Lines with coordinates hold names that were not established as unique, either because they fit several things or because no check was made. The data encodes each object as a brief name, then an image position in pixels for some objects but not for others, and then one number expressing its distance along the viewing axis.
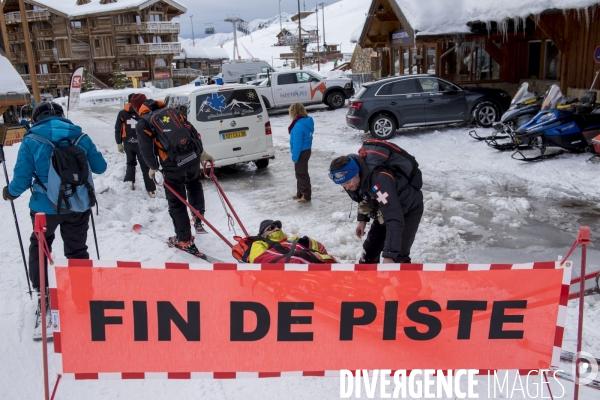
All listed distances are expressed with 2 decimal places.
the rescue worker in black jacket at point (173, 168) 5.91
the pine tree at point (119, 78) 46.61
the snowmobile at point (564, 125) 9.75
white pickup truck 20.98
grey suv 13.58
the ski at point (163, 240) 5.79
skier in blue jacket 4.05
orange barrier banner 3.04
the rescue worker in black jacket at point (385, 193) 3.81
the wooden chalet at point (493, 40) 13.00
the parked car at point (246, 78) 28.44
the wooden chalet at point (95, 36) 50.81
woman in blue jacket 8.15
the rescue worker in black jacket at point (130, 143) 8.68
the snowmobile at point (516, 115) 10.90
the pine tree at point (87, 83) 46.01
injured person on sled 4.07
